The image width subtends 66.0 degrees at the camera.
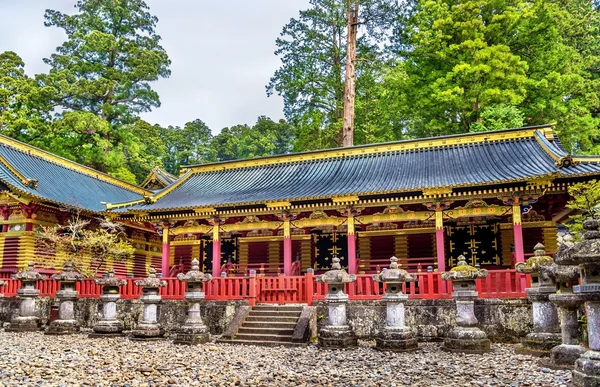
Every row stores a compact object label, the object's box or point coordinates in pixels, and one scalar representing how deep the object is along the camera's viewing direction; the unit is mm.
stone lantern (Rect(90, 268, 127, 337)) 14523
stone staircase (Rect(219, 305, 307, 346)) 12789
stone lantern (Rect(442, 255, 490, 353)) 10953
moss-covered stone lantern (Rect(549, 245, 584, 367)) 8289
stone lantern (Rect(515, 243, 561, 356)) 10250
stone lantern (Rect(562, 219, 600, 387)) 6535
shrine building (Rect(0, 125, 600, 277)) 16797
